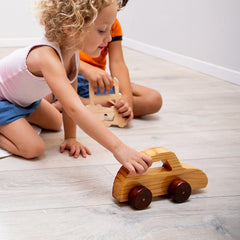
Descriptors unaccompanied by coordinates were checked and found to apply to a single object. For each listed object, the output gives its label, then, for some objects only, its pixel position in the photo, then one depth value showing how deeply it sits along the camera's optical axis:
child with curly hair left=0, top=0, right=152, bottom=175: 0.76
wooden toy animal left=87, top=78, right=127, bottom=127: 1.19
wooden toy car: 0.71
